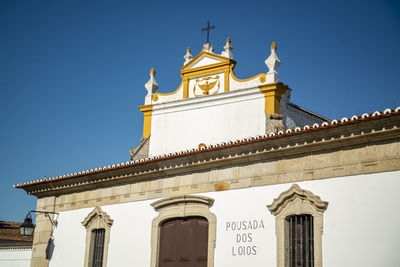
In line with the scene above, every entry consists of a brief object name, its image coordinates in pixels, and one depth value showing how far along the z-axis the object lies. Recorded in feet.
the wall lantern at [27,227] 59.21
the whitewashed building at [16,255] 66.33
